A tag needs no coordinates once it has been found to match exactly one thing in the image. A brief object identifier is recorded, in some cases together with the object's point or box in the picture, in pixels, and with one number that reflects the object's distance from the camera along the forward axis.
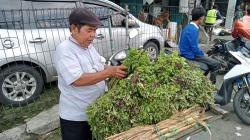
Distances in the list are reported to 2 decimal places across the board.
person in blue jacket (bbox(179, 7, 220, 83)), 2.90
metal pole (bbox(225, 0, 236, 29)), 8.94
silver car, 2.73
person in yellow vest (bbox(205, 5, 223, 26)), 7.50
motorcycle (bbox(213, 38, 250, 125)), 2.54
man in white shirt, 1.20
